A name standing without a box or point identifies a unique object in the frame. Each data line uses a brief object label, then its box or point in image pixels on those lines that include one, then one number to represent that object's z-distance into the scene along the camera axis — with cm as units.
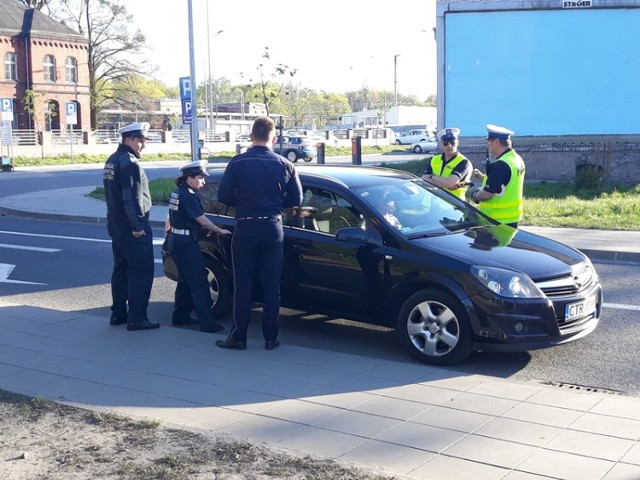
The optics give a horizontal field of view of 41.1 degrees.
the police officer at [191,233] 791
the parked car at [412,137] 6288
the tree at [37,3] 6950
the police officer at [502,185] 878
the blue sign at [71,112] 4003
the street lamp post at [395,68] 8900
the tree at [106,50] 6906
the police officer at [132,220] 782
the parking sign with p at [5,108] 3931
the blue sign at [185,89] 2653
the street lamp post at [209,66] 6707
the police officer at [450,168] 965
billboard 2512
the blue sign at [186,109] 2625
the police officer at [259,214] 695
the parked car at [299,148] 4841
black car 675
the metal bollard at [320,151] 2434
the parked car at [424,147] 5728
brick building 5981
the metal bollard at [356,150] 2330
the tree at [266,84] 2923
